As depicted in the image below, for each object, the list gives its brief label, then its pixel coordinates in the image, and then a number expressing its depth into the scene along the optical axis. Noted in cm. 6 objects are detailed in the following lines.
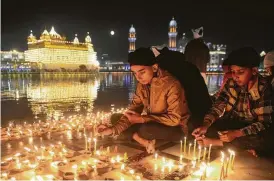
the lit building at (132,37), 10888
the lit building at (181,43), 10012
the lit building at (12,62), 7662
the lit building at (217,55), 10762
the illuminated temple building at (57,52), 7794
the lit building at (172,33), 9069
